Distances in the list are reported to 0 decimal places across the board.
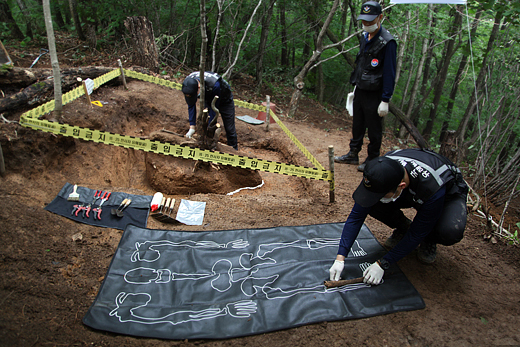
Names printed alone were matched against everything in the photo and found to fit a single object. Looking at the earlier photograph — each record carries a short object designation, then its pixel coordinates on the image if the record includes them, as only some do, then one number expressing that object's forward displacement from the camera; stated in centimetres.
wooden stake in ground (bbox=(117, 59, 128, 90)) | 624
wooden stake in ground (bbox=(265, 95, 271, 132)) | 652
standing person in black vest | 394
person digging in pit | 445
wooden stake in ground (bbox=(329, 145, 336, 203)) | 389
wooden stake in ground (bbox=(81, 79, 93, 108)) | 502
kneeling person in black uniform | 230
